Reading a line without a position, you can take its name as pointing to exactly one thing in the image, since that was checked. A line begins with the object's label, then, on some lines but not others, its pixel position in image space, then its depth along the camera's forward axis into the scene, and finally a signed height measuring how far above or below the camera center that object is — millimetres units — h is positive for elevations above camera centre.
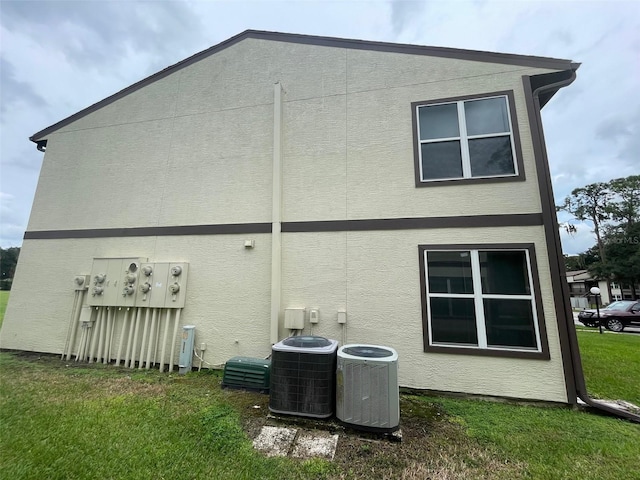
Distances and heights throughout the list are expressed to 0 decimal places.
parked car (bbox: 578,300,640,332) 12492 -975
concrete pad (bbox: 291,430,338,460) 2555 -1479
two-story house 4125 +1249
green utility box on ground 4007 -1239
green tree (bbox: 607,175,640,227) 29203 +9866
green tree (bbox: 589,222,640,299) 26953 +3504
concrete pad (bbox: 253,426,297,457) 2589 -1477
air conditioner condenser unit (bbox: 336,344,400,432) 2844 -1060
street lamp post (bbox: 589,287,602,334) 10719 +95
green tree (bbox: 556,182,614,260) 31016 +10238
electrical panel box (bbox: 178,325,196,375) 4840 -1075
